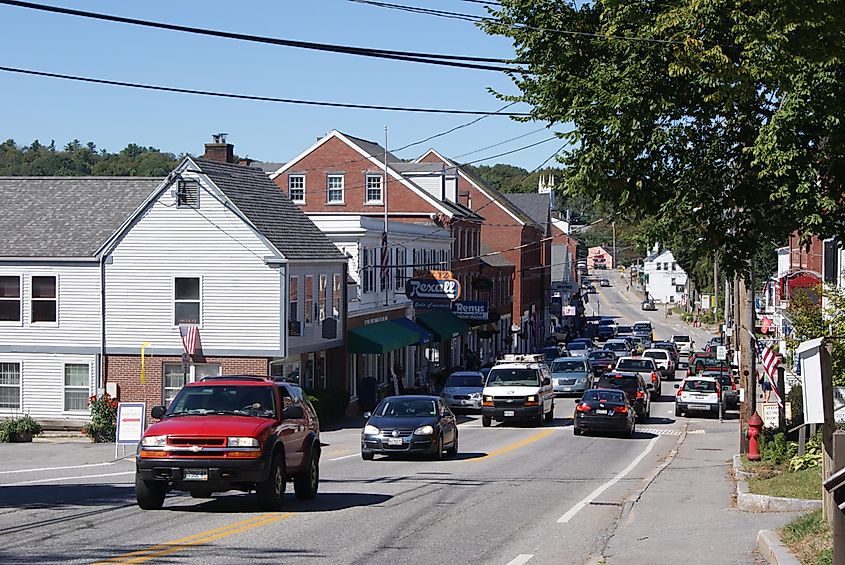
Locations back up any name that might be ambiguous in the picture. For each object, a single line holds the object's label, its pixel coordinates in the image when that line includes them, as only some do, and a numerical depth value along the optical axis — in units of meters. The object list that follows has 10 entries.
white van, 39.69
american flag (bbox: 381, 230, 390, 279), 49.88
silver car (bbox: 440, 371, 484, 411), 47.03
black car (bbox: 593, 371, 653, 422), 42.62
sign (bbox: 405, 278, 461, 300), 53.97
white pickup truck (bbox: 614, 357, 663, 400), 54.56
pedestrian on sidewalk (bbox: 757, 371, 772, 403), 39.24
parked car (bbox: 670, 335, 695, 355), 88.14
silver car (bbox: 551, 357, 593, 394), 54.34
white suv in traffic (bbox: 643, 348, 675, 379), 66.38
